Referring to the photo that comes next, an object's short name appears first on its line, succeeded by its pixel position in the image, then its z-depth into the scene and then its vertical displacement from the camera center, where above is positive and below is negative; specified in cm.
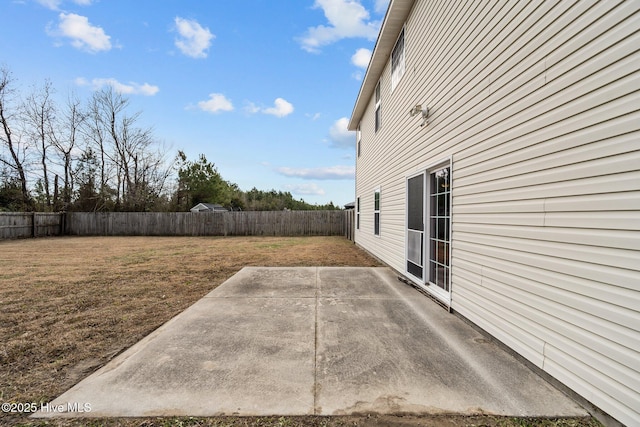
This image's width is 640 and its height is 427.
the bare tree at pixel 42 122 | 1809 +599
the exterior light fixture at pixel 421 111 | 439 +171
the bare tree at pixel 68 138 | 1922 +523
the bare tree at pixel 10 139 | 1709 +466
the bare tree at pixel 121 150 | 2044 +490
